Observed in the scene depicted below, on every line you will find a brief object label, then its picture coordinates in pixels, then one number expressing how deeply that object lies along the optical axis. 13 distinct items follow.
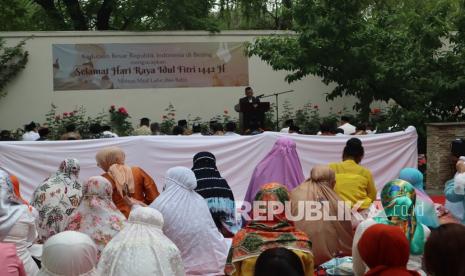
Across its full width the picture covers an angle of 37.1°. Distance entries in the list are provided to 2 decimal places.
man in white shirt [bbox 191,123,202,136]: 14.16
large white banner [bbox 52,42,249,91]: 17.08
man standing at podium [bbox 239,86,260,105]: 15.45
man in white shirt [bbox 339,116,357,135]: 13.41
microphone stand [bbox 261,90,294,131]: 17.24
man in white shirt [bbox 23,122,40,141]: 13.95
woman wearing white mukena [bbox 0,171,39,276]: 5.31
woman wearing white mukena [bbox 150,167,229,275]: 6.52
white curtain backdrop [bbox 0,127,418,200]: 10.06
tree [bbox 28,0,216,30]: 19.08
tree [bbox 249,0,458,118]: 13.15
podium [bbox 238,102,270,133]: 15.44
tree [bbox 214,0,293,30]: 22.53
